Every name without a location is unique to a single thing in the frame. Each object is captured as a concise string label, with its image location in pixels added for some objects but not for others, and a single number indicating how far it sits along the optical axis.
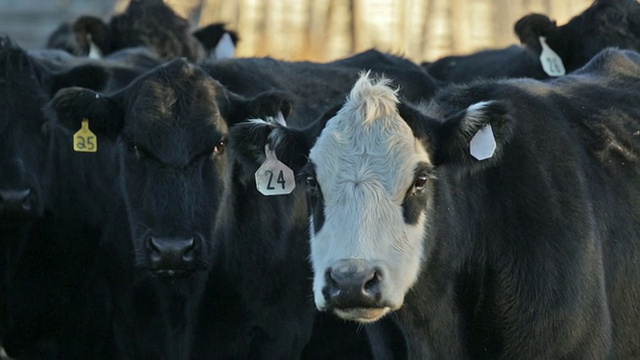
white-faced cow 12.40
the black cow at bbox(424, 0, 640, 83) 22.62
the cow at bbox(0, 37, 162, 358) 18.25
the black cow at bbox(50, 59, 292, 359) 15.62
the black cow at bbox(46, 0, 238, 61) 26.44
